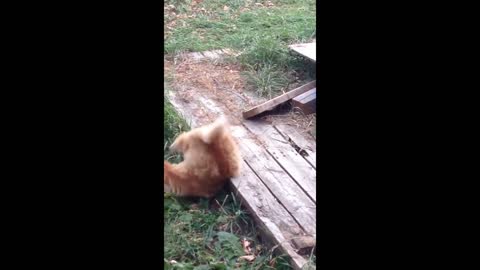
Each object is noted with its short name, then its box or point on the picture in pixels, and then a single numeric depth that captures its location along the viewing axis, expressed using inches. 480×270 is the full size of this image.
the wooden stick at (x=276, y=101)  137.9
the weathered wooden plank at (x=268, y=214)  89.9
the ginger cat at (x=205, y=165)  105.9
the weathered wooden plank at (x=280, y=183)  97.3
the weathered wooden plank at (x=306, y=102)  138.9
